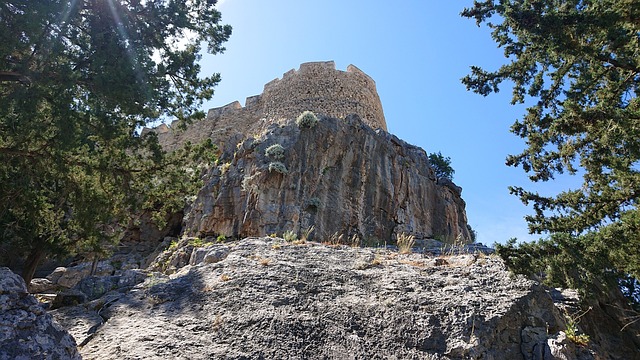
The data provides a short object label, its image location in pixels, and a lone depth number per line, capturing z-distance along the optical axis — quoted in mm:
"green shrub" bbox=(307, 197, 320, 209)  16828
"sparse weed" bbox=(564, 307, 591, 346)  5691
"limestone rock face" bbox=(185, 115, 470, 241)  16766
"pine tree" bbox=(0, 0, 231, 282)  7875
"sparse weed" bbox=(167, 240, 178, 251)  16898
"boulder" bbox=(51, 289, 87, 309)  6941
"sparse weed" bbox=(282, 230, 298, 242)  10477
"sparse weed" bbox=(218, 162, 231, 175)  19320
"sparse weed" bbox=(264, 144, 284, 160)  18008
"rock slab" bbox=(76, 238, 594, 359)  5453
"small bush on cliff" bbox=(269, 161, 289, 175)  17359
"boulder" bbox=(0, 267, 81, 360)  4508
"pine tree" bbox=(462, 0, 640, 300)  6730
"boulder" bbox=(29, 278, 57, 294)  14711
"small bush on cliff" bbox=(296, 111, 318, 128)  19625
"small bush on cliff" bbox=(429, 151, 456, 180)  33625
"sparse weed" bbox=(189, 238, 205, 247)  15602
